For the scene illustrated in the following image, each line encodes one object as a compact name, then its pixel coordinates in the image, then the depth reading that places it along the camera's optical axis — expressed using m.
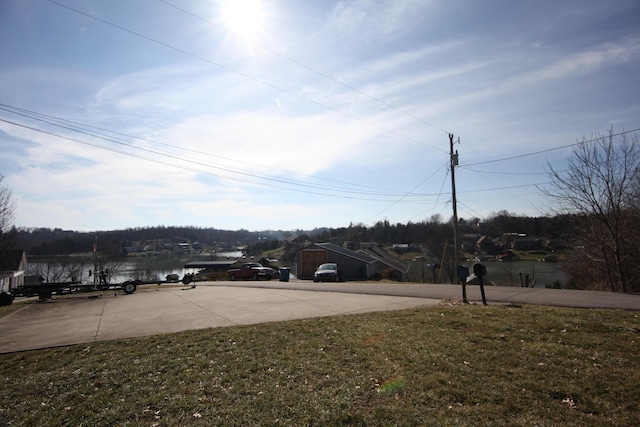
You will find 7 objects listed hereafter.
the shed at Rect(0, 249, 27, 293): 42.22
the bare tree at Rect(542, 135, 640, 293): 18.55
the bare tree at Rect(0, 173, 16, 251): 32.09
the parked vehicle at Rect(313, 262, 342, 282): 31.12
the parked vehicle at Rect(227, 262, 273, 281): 36.84
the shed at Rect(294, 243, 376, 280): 43.75
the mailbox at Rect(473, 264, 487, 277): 11.32
